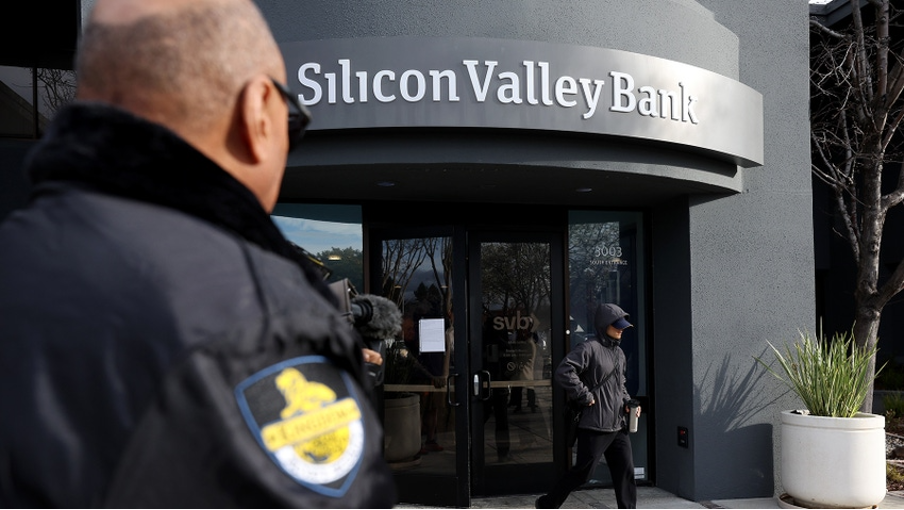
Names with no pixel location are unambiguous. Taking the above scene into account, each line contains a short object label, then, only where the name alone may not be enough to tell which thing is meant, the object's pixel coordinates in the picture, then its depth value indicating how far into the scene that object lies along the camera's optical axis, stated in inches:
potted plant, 255.9
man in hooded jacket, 248.7
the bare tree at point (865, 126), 352.8
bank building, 228.7
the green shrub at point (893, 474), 314.8
